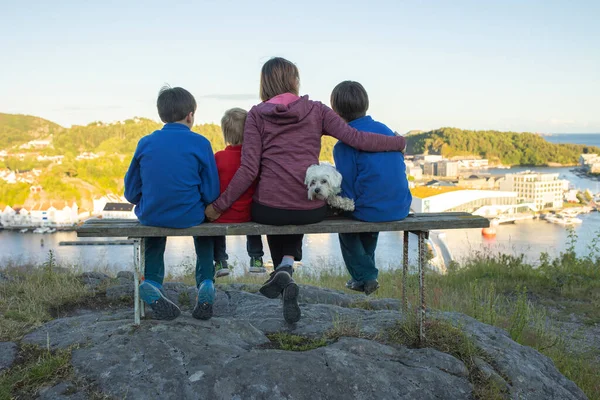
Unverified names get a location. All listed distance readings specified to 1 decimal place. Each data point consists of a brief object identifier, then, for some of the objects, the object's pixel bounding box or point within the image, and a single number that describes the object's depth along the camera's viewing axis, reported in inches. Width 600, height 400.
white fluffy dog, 115.5
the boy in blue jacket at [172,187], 113.3
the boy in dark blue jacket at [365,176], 122.3
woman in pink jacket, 116.4
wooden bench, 112.3
